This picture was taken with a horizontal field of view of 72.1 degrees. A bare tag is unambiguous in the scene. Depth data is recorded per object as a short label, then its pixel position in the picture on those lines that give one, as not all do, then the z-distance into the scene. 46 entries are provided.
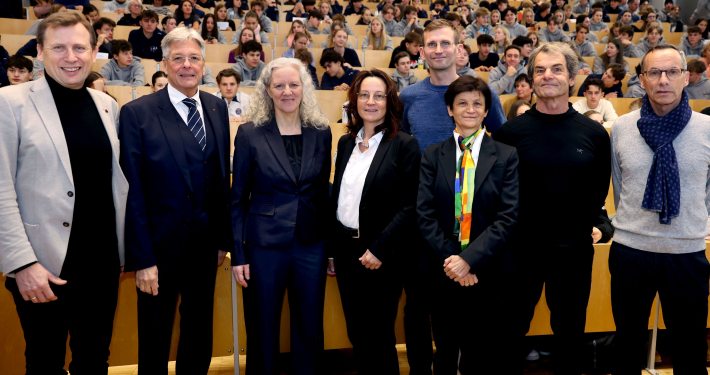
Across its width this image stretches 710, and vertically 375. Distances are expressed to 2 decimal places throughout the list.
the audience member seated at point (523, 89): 4.59
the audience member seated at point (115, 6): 6.98
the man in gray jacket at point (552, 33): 7.66
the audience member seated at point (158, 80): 4.40
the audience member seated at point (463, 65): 5.33
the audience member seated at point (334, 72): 5.40
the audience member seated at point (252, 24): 6.22
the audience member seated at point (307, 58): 5.12
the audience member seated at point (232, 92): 4.39
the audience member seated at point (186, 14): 6.60
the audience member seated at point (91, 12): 5.95
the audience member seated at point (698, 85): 5.32
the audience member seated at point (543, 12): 9.09
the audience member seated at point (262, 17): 6.84
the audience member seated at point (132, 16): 6.49
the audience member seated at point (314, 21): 7.08
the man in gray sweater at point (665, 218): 1.65
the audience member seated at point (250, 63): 5.35
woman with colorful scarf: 1.66
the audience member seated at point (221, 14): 6.73
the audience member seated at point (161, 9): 7.02
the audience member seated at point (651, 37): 7.32
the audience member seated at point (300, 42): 5.64
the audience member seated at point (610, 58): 6.67
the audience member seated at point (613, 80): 5.52
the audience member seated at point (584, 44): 7.26
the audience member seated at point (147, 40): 5.89
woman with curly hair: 1.72
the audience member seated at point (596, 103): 4.72
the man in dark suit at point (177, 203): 1.59
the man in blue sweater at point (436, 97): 1.99
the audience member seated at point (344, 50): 5.94
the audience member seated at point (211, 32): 6.29
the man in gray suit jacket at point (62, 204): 1.41
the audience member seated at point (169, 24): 6.18
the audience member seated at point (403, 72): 5.35
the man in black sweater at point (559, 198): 1.71
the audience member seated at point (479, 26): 7.69
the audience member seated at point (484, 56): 6.22
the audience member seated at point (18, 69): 4.16
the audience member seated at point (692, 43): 7.05
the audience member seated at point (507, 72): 5.46
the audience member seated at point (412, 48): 6.18
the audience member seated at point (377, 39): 6.72
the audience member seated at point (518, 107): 3.63
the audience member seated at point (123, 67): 4.96
